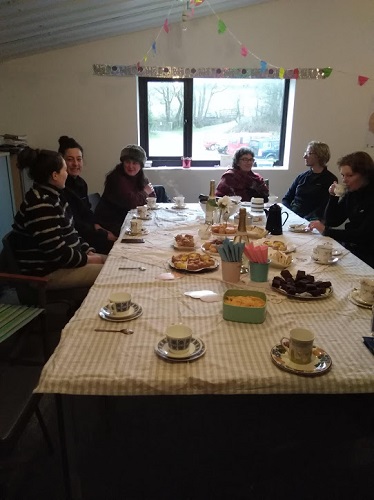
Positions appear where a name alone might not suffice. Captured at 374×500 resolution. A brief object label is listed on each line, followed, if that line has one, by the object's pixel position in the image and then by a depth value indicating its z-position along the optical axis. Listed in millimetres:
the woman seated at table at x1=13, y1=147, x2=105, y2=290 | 2020
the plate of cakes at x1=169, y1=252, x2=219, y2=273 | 1742
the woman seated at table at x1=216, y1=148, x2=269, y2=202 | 3619
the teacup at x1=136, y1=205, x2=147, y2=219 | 2828
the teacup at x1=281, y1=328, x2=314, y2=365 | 1052
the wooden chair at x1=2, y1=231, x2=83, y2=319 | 1698
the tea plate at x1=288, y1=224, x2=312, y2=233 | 2488
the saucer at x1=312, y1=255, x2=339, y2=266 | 1875
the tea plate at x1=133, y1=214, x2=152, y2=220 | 2801
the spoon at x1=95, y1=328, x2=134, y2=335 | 1220
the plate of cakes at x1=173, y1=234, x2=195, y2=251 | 2090
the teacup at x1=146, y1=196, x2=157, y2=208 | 3162
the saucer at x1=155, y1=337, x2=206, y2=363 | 1075
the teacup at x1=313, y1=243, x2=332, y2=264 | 1869
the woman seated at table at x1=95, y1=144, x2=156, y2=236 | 3289
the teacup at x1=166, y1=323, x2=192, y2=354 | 1091
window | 4387
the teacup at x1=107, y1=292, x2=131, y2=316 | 1311
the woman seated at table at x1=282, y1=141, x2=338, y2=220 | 3418
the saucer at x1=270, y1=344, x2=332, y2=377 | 1023
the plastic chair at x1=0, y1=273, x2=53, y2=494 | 1188
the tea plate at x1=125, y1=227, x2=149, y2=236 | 2395
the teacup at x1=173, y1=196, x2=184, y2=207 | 3200
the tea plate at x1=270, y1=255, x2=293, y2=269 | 1802
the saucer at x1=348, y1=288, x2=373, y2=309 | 1410
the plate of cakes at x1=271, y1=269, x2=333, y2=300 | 1475
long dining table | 1014
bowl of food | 1281
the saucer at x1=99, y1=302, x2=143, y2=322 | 1295
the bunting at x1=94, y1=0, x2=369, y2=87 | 4027
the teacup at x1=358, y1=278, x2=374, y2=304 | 1419
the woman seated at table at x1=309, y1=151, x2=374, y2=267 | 2344
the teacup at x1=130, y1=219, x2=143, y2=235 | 2400
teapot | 2428
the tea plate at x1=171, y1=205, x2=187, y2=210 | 3172
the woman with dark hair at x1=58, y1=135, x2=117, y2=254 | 2910
